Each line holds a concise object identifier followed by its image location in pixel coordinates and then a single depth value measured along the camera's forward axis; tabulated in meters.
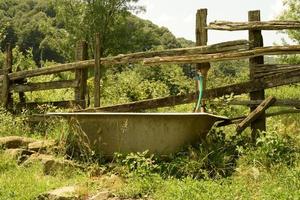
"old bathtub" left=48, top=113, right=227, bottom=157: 5.92
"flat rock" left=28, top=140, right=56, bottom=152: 6.97
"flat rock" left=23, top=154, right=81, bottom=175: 6.26
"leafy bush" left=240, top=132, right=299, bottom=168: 5.44
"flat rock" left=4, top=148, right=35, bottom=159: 6.82
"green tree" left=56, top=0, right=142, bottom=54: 33.72
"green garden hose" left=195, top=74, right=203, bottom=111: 6.60
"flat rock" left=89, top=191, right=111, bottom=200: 5.07
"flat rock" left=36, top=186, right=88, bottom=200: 5.12
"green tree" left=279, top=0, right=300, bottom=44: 20.41
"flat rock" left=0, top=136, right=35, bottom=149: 7.20
